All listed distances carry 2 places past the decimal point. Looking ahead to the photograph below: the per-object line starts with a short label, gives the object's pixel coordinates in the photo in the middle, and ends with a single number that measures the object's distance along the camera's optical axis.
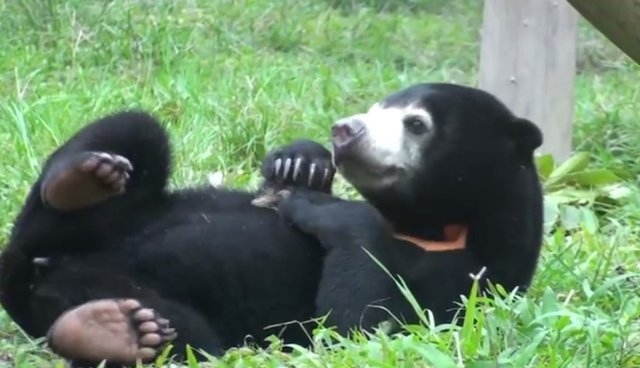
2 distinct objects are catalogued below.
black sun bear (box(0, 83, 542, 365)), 8.02
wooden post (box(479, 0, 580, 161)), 13.23
